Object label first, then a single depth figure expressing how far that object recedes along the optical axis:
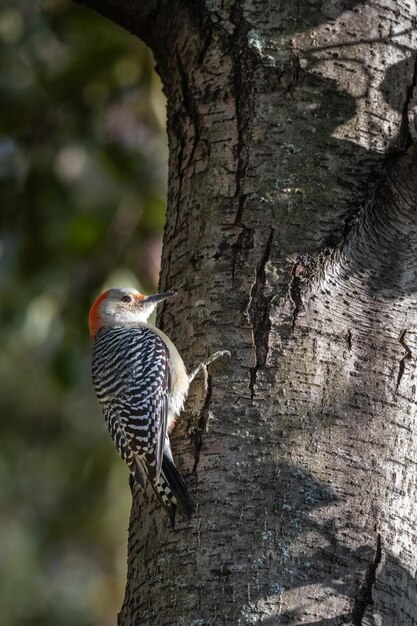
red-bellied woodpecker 6.85
